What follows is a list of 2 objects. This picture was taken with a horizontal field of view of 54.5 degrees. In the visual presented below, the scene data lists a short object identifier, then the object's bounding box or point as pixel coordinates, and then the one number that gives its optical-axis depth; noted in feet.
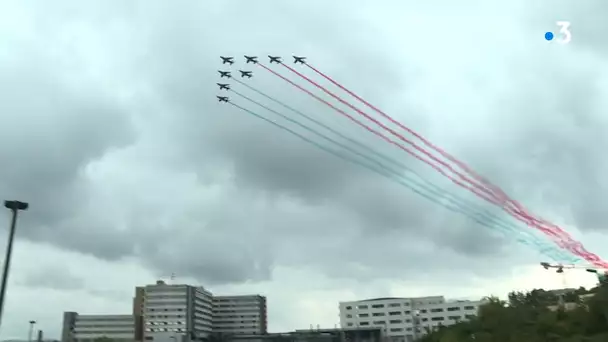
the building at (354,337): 647.15
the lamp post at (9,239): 159.94
